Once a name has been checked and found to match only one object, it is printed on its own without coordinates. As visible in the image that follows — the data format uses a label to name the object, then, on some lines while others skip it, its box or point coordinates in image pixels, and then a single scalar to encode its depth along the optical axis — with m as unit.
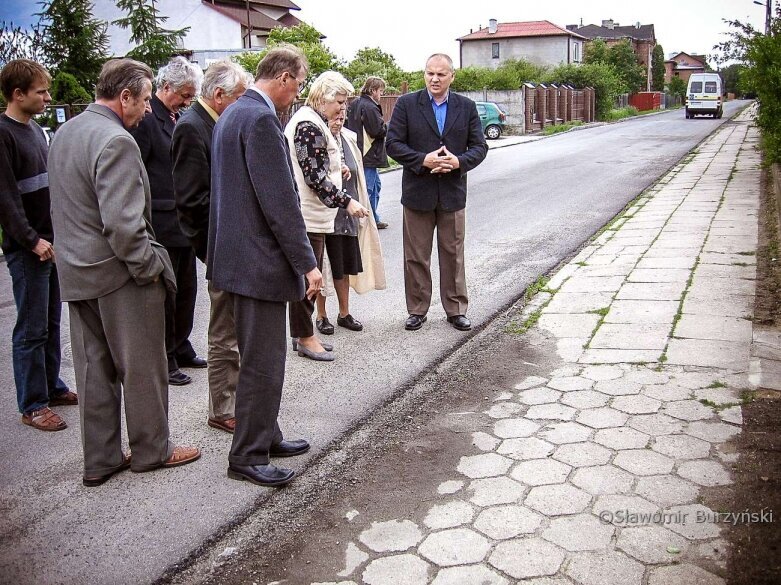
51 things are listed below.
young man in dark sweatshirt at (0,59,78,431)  4.24
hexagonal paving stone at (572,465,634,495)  3.58
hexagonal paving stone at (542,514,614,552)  3.13
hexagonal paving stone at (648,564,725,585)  2.88
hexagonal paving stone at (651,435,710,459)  3.90
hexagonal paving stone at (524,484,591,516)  3.41
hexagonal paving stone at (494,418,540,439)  4.24
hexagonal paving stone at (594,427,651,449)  4.03
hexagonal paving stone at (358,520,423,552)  3.18
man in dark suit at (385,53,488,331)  6.09
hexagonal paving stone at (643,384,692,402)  4.64
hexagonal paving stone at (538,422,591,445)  4.12
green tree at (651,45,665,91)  91.12
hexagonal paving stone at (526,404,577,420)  4.44
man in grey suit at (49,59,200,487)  3.50
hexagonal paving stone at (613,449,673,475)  3.75
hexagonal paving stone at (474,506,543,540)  3.25
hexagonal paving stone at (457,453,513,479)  3.80
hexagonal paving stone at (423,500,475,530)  3.34
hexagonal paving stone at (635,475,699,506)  3.47
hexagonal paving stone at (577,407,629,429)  4.30
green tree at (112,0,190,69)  21.52
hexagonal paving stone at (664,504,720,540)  3.19
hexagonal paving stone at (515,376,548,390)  4.96
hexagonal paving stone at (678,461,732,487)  3.62
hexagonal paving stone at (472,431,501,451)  4.10
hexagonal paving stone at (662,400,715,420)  4.35
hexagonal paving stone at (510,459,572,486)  3.69
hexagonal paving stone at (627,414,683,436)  4.19
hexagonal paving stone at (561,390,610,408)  4.60
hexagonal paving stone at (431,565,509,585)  2.92
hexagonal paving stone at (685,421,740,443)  4.08
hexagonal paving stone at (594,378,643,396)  4.75
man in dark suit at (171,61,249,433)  4.41
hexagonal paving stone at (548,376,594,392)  4.87
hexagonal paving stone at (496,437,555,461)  3.97
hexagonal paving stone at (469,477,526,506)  3.52
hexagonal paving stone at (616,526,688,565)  3.04
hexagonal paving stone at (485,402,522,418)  4.53
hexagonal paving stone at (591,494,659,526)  3.33
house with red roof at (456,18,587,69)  67.50
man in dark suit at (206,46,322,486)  3.48
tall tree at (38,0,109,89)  19.56
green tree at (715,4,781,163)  12.09
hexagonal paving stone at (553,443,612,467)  3.86
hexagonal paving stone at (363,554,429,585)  2.94
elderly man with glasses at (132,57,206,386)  4.84
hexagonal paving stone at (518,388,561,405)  4.70
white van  43.53
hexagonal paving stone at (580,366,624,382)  5.02
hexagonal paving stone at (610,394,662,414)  4.47
